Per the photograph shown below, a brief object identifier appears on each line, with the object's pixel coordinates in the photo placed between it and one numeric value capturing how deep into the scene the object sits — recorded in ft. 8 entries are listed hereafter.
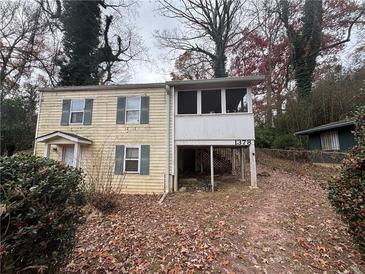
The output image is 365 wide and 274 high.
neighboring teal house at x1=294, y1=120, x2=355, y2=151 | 47.03
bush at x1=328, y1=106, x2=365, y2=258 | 11.39
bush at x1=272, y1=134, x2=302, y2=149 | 57.26
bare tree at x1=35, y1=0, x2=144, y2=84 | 63.47
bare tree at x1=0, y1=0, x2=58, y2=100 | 55.83
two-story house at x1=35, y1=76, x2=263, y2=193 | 32.91
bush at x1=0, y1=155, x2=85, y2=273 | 8.29
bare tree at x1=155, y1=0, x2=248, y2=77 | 67.31
